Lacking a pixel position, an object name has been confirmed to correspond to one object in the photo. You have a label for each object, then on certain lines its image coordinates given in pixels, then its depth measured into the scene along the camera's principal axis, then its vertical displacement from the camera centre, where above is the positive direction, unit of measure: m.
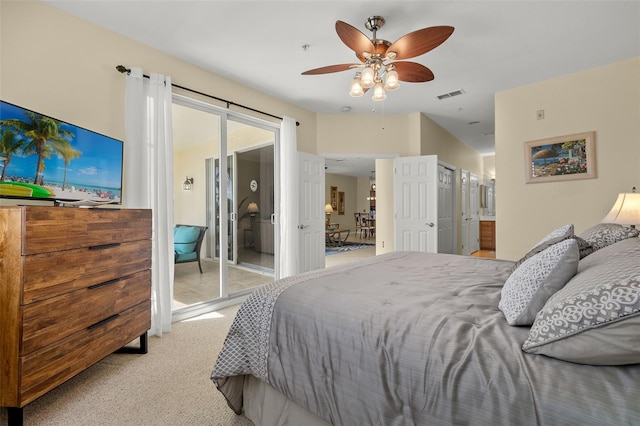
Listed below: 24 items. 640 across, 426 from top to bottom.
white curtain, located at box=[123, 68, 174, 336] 2.68 +0.44
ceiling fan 2.01 +1.22
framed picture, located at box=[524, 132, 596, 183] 3.43 +0.66
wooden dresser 1.41 -0.45
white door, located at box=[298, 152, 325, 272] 4.51 +0.03
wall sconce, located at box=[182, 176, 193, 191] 3.52 +0.37
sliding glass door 3.49 +0.21
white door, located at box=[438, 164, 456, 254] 5.19 +0.01
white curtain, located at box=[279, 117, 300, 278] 4.21 +0.19
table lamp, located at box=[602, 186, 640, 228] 2.50 -0.01
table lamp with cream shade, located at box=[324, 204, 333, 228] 10.08 +0.10
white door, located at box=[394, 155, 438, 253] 4.58 +0.15
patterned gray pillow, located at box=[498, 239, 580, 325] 1.08 -0.28
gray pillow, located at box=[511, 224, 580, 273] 1.59 -0.16
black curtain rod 2.66 +1.37
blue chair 3.63 -0.37
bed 0.79 -0.46
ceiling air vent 4.01 +1.67
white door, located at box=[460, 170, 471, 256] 6.65 +0.06
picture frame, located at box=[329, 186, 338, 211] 12.23 +0.67
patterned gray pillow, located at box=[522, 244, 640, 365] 0.77 -0.32
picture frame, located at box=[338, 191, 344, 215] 12.55 +0.42
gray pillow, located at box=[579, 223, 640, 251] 1.85 -0.16
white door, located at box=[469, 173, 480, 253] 7.28 -0.06
